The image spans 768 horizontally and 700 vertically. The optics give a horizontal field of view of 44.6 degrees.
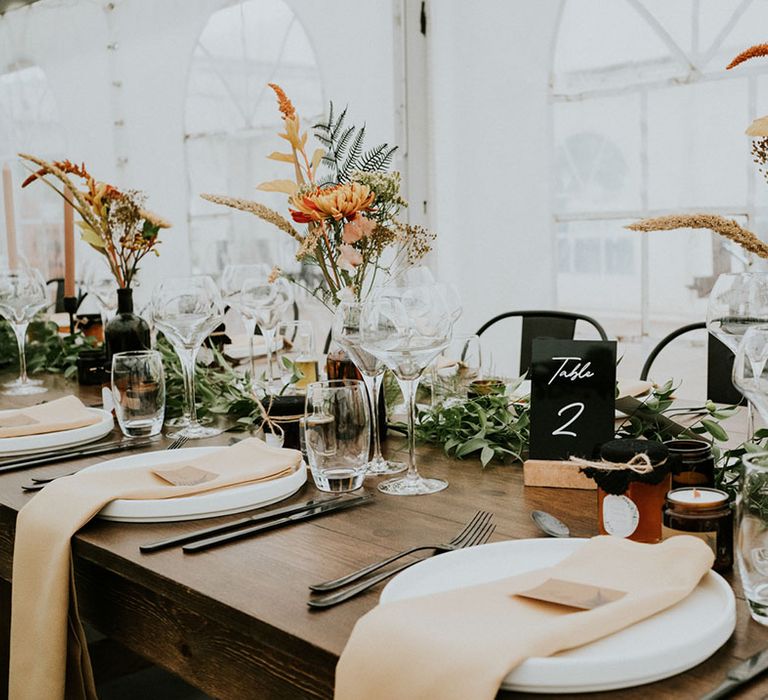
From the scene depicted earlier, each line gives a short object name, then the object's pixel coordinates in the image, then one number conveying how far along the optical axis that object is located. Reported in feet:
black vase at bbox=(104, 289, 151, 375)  7.41
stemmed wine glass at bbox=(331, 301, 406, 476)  4.63
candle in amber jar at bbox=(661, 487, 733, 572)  3.11
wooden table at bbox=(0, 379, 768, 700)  2.76
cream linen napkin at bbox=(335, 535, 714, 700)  2.31
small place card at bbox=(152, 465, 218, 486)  4.23
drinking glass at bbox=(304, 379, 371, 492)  4.25
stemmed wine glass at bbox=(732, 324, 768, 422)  3.12
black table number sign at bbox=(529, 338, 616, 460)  4.30
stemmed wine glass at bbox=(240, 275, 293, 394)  6.54
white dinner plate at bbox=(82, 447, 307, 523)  4.00
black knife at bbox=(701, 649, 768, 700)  2.27
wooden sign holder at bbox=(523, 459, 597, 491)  4.23
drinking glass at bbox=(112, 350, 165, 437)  5.57
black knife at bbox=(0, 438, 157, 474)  5.11
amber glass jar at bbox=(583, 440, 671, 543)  3.35
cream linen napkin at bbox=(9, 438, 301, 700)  3.79
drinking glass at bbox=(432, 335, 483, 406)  5.75
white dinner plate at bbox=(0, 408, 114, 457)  5.45
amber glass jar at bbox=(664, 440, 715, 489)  3.61
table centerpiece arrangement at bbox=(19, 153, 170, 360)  7.30
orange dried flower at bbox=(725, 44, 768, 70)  3.43
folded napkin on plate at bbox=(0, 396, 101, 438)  5.62
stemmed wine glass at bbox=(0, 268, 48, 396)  7.67
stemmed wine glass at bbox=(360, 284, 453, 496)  4.24
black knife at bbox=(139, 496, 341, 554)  3.66
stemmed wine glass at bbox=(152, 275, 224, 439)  5.93
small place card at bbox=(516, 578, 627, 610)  2.63
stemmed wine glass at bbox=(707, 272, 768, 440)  4.41
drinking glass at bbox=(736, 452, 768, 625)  2.51
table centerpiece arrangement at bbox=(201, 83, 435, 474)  4.91
